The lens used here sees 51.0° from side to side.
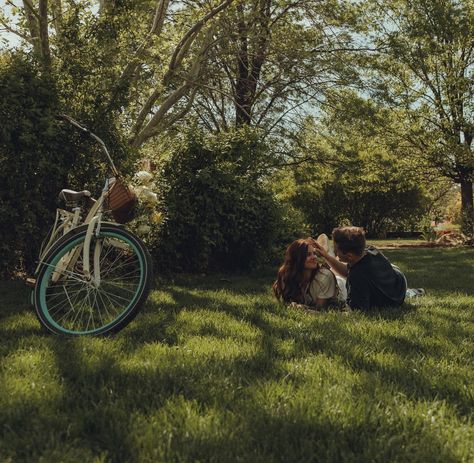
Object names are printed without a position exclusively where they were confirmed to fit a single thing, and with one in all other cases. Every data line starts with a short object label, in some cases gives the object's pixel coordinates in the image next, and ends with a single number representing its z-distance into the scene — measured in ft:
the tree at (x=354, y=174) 46.55
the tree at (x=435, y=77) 51.93
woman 16.22
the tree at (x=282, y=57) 39.70
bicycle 11.60
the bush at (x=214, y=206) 23.88
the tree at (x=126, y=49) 21.09
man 15.06
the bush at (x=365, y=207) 75.41
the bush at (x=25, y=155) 18.45
